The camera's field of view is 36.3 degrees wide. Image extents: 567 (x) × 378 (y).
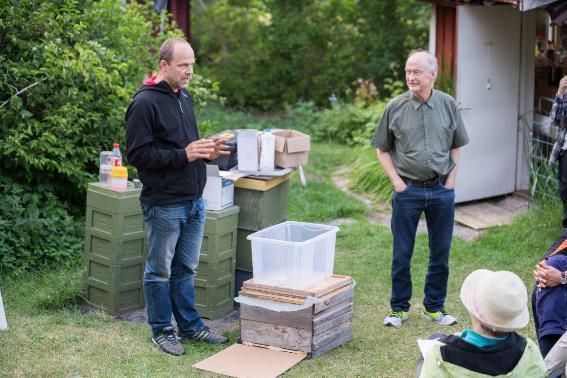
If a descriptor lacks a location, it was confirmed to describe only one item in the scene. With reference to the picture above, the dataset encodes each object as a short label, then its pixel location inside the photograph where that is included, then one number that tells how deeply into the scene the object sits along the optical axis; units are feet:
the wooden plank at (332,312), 17.94
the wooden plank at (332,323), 17.99
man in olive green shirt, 19.24
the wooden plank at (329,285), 18.12
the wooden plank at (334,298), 17.92
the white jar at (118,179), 19.99
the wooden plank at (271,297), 17.87
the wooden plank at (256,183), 20.66
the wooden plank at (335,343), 18.06
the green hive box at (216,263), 20.10
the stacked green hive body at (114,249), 20.07
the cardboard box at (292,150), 21.22
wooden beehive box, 17.92
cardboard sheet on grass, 17.06
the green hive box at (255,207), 20.79
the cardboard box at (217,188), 20.06
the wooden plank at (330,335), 18.01
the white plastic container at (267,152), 21.16
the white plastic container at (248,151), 21.07
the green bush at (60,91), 24.14
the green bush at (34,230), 23.44
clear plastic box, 18.20
